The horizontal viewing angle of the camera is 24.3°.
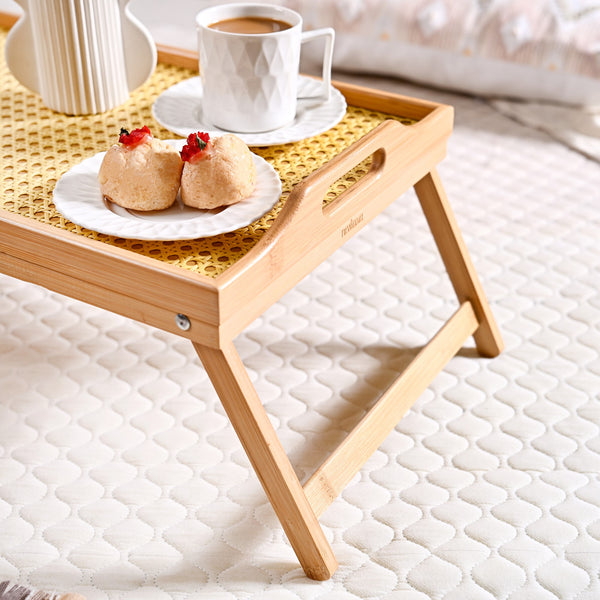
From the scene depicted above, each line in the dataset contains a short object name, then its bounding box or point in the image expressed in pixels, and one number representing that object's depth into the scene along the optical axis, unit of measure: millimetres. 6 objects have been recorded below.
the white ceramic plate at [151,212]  953
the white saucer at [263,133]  1077
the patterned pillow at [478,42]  1575
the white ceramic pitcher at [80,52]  1115
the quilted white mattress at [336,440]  1007
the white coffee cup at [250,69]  1056
